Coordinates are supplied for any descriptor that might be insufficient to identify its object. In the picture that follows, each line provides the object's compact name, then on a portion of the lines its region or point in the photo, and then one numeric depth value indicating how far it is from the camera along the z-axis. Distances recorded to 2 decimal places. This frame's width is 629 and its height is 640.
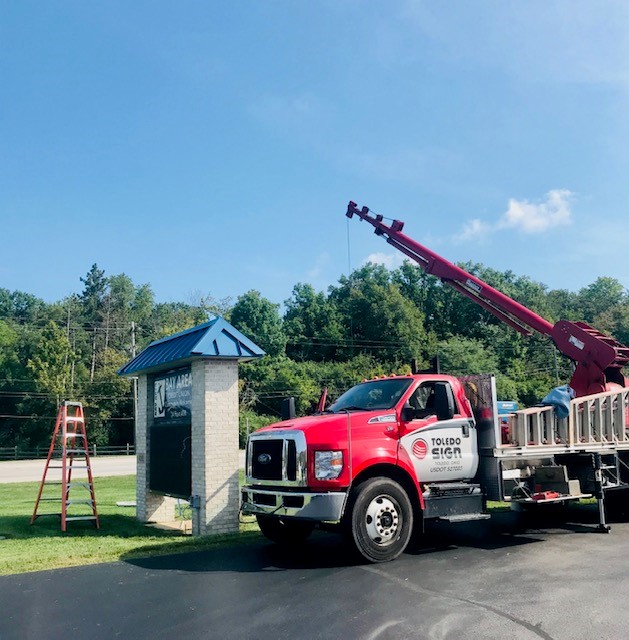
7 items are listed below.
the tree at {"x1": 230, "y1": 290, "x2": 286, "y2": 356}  65.38
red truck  8.27
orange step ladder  11.33
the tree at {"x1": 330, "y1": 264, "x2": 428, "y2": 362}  69.69
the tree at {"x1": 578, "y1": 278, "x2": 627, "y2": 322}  82.31
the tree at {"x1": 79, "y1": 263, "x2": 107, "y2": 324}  87.76
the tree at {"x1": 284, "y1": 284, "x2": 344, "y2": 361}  70.69
